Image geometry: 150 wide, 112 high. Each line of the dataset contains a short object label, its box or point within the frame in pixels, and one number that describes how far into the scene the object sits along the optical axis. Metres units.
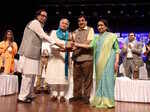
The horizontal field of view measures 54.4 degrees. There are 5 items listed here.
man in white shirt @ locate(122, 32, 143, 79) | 2.90
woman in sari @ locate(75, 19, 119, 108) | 1.96
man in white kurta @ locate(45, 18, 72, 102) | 2.15
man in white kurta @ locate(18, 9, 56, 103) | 2.03
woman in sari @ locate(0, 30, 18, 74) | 2.69
